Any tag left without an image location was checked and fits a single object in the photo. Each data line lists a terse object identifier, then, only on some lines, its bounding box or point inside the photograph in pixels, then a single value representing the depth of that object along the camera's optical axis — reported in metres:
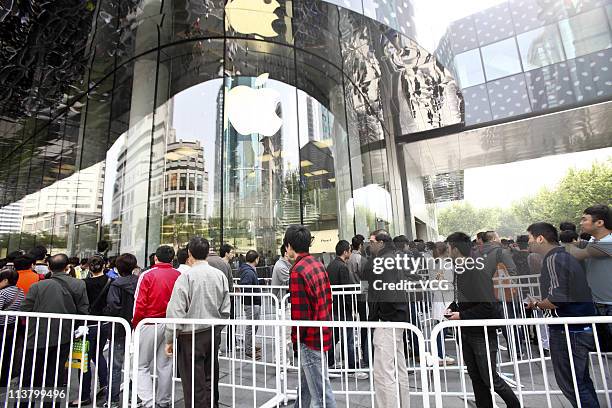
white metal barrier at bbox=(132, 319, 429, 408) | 2.74
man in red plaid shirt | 2.88
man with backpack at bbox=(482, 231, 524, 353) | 5.46
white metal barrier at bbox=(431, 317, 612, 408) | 2.25
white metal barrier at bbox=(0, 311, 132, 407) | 3.38
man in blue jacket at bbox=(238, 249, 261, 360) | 5.97
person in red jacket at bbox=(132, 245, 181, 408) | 3.76
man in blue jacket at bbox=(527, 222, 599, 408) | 2.96
